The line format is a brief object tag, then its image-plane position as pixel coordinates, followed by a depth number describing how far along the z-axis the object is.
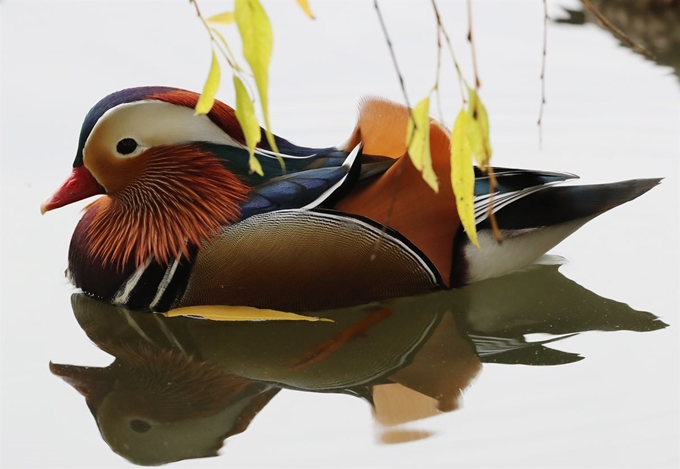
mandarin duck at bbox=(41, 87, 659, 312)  5.04
